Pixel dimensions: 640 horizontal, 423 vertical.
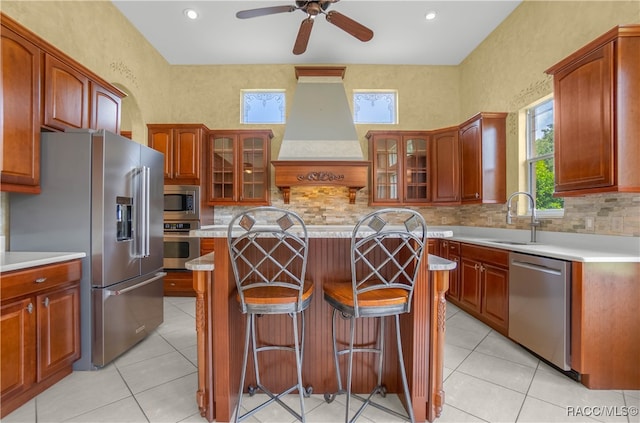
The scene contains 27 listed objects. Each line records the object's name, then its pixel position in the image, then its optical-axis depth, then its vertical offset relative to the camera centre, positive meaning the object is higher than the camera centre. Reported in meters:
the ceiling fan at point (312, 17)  2.25 +1.70
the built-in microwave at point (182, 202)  3.79 +0.15
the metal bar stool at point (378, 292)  1.37 -0.44
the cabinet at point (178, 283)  3.84 -1.00
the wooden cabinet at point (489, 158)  3.45 +0.71
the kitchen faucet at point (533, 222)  2.77 -0.10
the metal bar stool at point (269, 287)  1.36 -0.42
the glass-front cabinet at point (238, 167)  4.14 +0.71
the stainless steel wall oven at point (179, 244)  3.80 -0.44
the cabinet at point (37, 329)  1.56 -0.74
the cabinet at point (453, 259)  3.39 -0.60
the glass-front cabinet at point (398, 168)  4.27 +0.71
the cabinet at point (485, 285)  2.59 -0.77
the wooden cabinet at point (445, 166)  3.94 +0.70
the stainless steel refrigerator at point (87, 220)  2.00 -0.05
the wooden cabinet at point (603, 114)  1.89 +0.73
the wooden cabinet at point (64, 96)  1.99 +0.92
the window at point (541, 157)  2.94 +0.63
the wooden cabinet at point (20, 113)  1.73 +0.67
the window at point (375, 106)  4.58 +1.81
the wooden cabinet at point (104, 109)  2.42 +0.99
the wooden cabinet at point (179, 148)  3.85 +0.92
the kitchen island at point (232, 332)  1.53 -0.69
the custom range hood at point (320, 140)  4.00 +1.11
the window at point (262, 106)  4.54 +1.80
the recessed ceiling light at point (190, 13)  3.31 +2.47
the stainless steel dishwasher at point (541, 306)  1.95 -0.74
